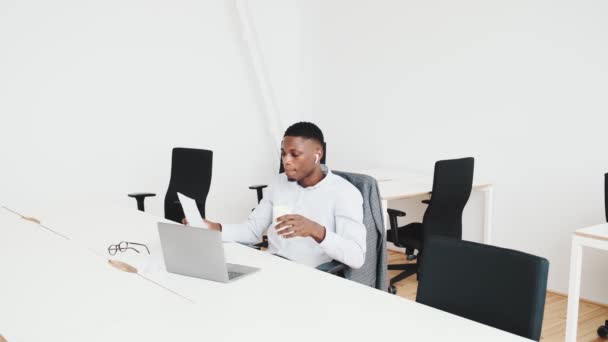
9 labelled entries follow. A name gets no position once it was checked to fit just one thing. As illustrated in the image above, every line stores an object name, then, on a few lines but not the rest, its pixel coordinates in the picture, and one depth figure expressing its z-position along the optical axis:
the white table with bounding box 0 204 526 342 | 1.34
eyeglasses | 2.18
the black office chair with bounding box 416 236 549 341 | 1.39
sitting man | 2.15
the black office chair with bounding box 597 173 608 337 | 3.00
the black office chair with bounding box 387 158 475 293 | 3.31
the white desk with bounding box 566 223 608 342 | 2.58
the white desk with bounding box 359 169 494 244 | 3.66
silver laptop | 1.67
